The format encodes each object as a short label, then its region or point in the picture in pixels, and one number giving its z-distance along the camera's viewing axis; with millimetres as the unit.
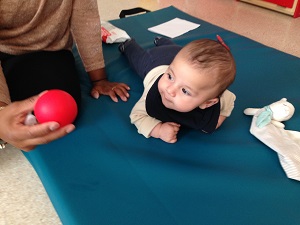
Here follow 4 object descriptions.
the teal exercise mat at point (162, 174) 731
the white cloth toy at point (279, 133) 847
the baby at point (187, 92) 739
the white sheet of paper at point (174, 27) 1562
